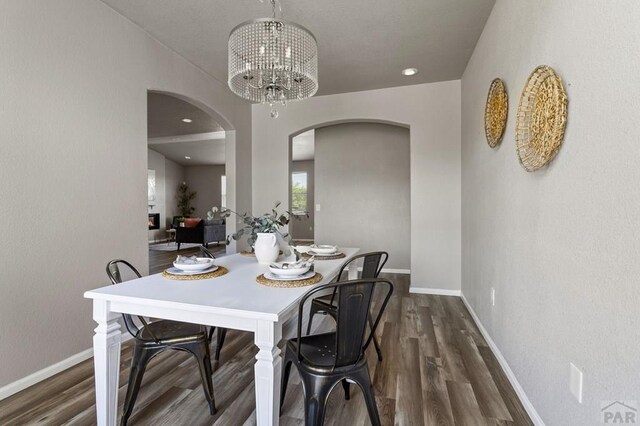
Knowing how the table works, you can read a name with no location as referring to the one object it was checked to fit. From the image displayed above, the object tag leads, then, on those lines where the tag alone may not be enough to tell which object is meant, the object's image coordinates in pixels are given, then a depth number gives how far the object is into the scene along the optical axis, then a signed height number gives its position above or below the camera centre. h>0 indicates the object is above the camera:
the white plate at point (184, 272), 1.75 -0.33
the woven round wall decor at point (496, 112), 2.19 +0.71
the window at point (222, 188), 11.57 +0.84
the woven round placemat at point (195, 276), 1.69 -0.34
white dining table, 1.20 -0.41
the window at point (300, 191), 10.77 +0.67
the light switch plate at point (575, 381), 1.25 -0.67
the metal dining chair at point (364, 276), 1.98 -0.41
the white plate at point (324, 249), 2.44 -0.29
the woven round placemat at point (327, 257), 2.34 -0.33
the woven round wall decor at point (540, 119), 1.38 +0.44
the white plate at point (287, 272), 1.62 -0.30
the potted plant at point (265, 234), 2.06 -0.15
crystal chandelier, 2.10 +1.08
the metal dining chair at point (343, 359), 1.32 -0.65
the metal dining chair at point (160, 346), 1.58 -0.66
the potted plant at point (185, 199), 11.47 +0.44
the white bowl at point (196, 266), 1.76 -0.30
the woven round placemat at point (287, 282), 1.55 -0.35
